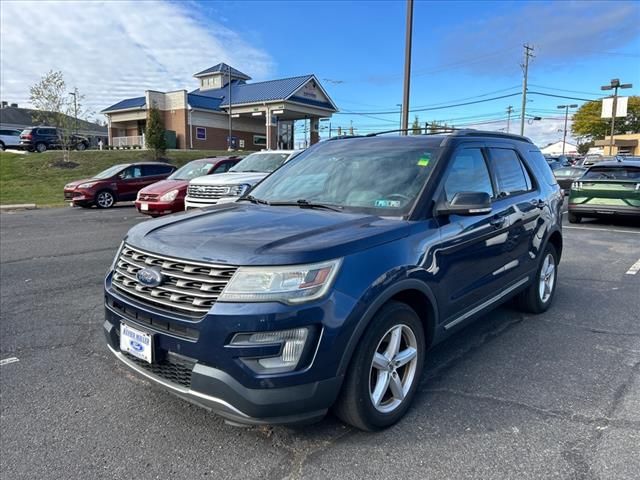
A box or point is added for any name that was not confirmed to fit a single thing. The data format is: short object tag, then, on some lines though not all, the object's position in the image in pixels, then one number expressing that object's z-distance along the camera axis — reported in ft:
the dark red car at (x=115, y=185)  52.85
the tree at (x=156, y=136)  102.99
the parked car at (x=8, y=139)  113.80
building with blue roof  127.03
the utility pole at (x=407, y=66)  45.52
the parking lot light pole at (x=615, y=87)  117.50
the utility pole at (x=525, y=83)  142.61
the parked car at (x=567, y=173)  59.14
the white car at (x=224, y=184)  33.27
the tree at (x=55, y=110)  87.25
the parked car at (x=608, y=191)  36.11
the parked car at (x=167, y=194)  38.55
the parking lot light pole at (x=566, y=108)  250.90
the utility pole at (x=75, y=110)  90.70
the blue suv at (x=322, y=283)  7.77
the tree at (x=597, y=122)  264.93
